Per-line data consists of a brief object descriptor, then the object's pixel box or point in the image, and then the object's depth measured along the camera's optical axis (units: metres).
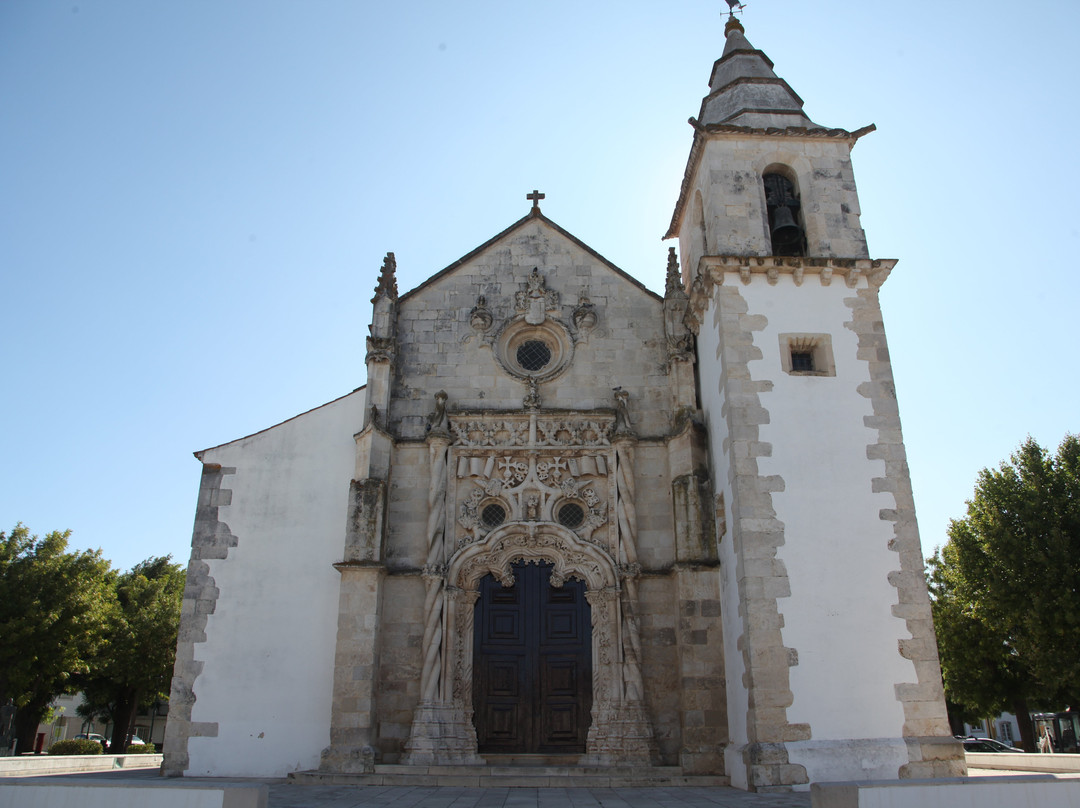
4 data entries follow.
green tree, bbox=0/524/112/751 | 21.44
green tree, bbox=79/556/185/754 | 28.08
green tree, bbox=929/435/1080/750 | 16.69
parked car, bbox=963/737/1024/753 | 29.64
